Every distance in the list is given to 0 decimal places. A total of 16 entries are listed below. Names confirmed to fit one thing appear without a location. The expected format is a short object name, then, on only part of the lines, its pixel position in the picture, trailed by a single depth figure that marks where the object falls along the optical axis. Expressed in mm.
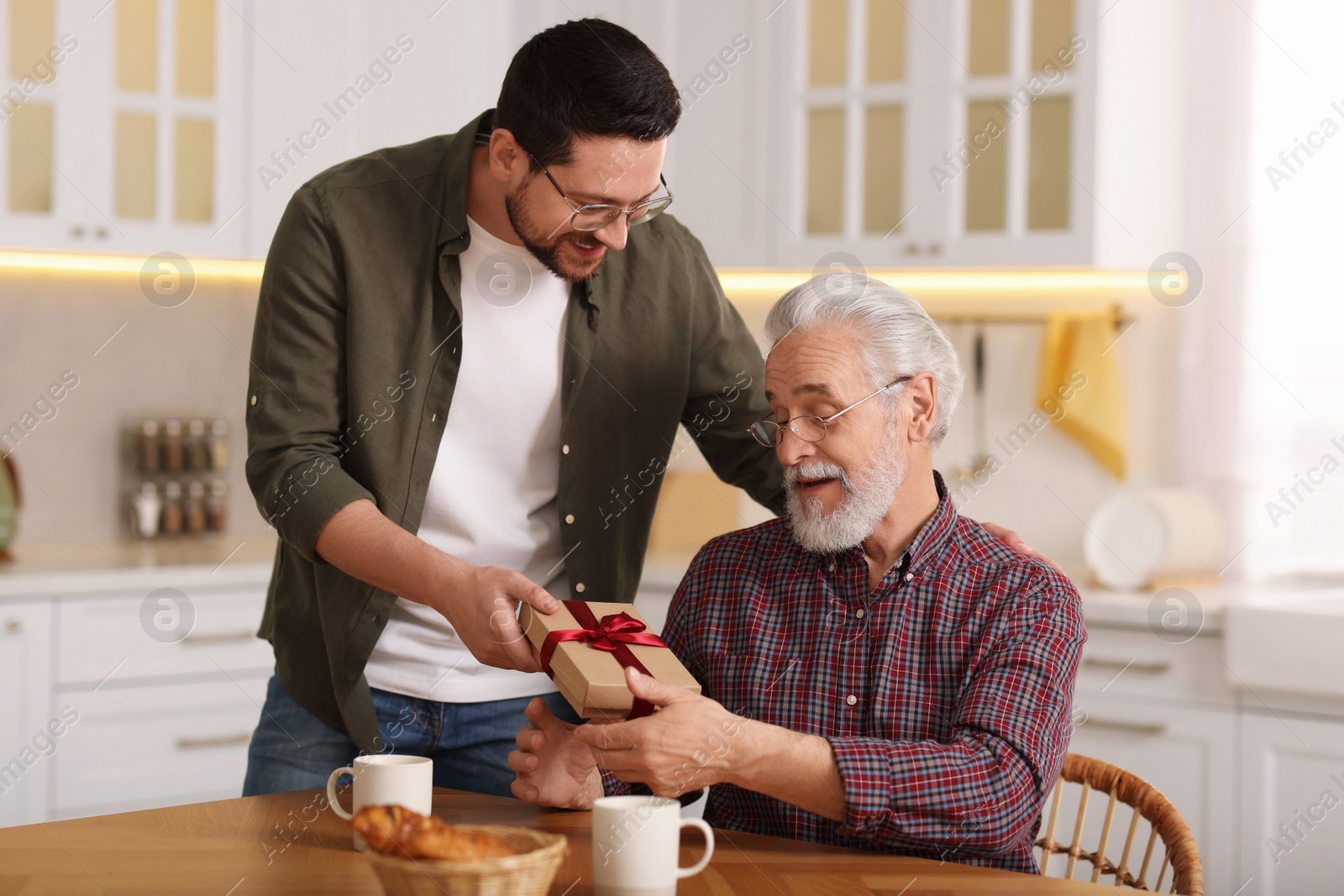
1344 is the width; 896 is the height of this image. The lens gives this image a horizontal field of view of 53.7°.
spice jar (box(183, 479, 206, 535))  3787
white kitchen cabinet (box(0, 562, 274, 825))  2957
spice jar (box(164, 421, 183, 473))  3738
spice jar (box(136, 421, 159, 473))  3699
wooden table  1232
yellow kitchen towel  3436
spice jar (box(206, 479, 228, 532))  3828
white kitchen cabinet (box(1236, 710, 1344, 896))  2582
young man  1646
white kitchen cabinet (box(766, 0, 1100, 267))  3205
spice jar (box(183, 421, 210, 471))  3791
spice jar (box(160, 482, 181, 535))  3738
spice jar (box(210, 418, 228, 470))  3822
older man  1373
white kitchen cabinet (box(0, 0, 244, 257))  3168
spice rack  3707
